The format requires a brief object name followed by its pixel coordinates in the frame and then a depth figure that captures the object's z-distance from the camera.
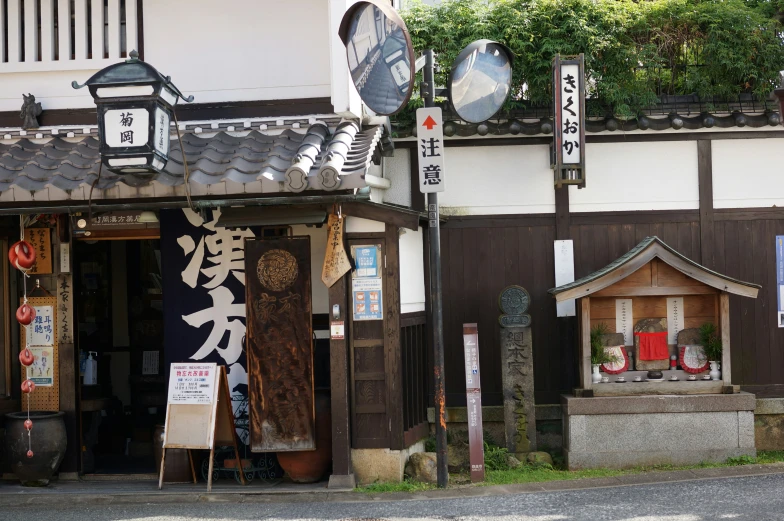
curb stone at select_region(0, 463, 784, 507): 9.95
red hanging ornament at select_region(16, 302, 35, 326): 10.80
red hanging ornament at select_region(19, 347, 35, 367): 10.94
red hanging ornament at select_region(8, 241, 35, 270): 10.78
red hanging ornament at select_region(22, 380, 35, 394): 10.86
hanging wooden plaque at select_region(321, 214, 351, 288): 10.29
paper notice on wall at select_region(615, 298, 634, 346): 11.56
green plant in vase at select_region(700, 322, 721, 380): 11.16
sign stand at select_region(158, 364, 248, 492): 10.48
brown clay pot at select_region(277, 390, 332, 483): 10.62
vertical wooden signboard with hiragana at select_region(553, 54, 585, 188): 11.06
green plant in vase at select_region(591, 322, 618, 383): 11.23
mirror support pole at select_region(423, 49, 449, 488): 10.07
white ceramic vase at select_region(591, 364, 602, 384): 11.22
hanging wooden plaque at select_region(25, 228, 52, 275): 11.36
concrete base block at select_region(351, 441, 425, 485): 10.47
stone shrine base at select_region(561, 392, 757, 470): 10.90
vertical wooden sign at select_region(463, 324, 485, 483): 10.53
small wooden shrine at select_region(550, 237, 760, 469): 10.89
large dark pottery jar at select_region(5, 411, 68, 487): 10.70
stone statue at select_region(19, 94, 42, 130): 11.07
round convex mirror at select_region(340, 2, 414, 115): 9.07
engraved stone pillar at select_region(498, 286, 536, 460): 11.30
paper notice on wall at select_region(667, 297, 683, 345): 11.51
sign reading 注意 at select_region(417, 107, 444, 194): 9.95
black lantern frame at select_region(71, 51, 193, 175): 9.33
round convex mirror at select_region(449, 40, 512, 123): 9.68
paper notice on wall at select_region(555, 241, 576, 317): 11.91
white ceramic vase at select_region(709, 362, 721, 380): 11.17
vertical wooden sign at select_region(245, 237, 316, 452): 10.50
